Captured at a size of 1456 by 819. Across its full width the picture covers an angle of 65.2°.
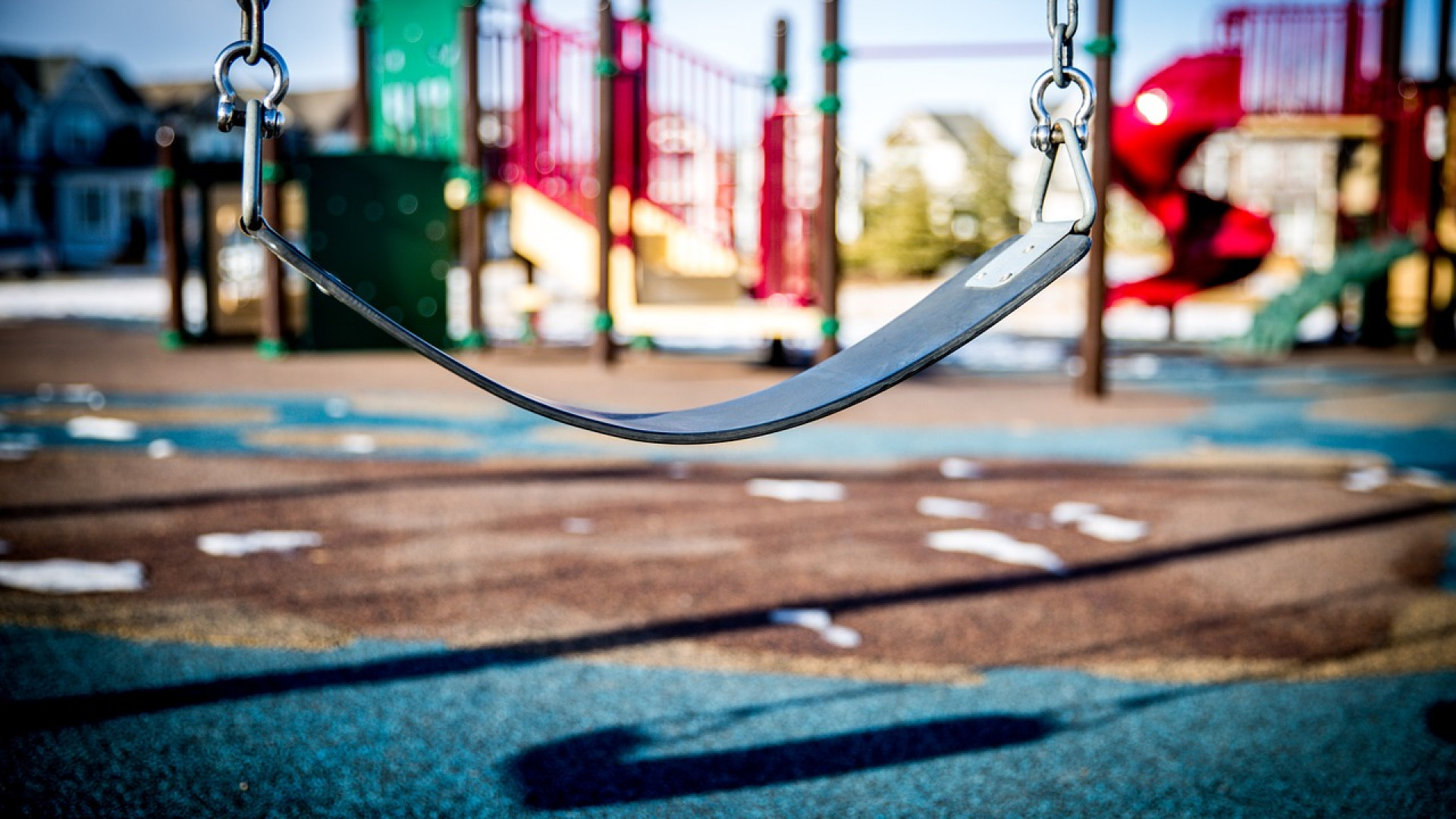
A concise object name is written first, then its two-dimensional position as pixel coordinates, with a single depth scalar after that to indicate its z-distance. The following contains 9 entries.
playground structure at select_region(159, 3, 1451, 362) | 8.44
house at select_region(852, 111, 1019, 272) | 29.00
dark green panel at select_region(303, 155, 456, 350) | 9.05
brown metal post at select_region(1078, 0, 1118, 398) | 6.59
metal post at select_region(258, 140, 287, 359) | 8.90
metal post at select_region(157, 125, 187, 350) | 9.53
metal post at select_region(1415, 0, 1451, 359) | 10.41
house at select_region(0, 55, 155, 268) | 36.69
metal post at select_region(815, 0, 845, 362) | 7.34
